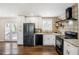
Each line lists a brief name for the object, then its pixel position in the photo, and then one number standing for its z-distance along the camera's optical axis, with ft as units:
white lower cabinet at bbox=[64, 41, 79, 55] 3.20
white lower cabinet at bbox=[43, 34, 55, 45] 9.64
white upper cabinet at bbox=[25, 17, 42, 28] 10.77
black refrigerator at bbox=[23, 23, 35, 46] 9.88
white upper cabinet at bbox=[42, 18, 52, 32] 11.87
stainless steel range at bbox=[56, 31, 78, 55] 5.47
